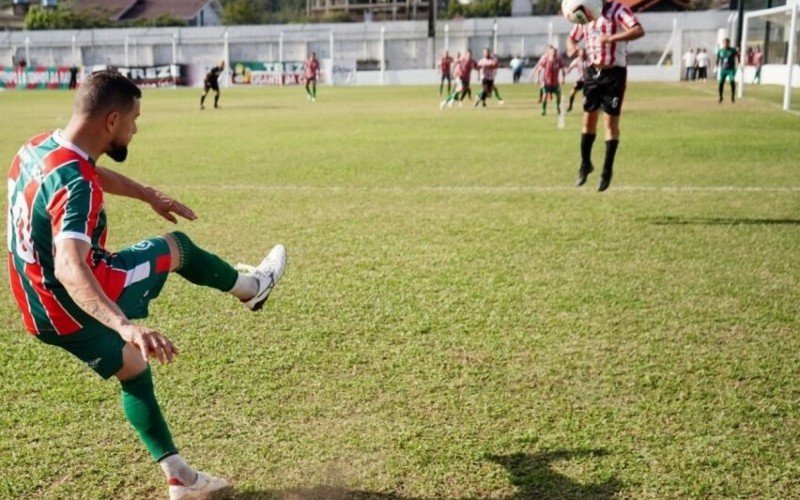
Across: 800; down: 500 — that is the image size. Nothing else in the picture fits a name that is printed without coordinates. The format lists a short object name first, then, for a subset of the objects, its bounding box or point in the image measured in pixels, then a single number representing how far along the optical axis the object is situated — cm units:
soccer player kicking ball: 265
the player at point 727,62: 2548
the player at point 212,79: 3011
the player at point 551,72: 2572
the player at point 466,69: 3111
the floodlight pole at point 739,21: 4493
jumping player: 907
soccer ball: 910
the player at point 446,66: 3653
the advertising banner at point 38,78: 5656
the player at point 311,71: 3612
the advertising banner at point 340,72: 5562
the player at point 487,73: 3023
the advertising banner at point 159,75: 5656
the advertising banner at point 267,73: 5619
